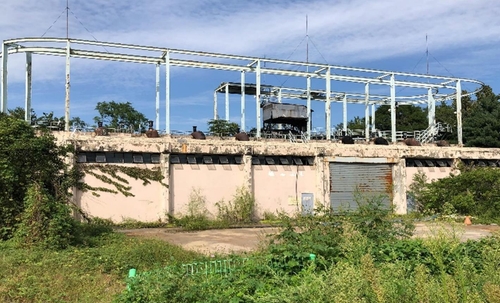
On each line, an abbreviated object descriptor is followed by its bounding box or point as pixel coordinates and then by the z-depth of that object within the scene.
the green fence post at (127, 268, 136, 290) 5.70
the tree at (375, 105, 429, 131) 52.28
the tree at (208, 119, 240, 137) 28.16
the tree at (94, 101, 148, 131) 50.81
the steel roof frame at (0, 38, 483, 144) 21.41
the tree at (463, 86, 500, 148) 35.12
